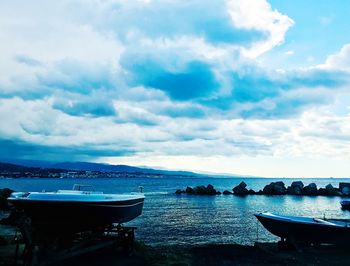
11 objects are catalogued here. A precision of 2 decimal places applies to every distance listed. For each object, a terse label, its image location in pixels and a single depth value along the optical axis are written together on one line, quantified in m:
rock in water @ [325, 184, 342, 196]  104.00
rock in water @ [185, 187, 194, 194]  103.94
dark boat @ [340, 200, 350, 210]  60.93
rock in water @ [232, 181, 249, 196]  102.75
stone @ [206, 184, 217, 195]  101.73
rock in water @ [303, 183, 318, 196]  105.12
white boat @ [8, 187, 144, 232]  17.05
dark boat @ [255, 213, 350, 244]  22.69
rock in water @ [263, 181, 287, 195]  106.76
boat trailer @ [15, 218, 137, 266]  14.00
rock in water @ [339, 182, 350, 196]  106.06
